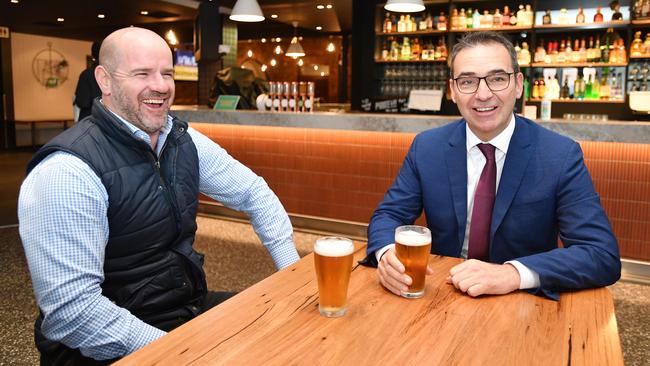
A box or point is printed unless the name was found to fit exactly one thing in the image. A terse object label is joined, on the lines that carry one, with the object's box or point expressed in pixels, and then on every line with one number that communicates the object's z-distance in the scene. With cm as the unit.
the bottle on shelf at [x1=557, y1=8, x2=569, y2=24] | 611
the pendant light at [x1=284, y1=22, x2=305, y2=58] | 1104
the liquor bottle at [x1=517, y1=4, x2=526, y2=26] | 629
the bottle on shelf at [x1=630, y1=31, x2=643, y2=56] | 571
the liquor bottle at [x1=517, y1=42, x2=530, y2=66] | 629
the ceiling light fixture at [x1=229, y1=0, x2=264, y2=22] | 578
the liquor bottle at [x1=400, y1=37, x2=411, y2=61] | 714
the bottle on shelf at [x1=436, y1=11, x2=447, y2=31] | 671
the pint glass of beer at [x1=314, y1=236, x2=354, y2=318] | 111
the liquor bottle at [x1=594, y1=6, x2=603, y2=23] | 589
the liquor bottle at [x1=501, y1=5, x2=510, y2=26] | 635
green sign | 531
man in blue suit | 159
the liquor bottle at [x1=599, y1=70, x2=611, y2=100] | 601
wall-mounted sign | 1370
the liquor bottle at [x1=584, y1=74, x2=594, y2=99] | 611
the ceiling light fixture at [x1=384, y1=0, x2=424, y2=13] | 498
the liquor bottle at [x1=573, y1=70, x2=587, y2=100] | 614
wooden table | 95
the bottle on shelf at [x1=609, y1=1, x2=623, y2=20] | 582
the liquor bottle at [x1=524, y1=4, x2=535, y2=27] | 626
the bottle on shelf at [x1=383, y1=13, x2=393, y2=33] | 716
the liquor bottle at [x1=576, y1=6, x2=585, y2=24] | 603
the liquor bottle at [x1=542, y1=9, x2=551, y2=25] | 623
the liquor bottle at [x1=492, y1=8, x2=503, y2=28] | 637
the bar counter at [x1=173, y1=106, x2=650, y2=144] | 352
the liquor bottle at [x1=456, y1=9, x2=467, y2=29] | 660
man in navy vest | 132
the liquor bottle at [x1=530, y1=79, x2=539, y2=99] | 638
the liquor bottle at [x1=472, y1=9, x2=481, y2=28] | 650
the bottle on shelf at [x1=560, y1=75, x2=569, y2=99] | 630
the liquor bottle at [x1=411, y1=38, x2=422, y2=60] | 707
